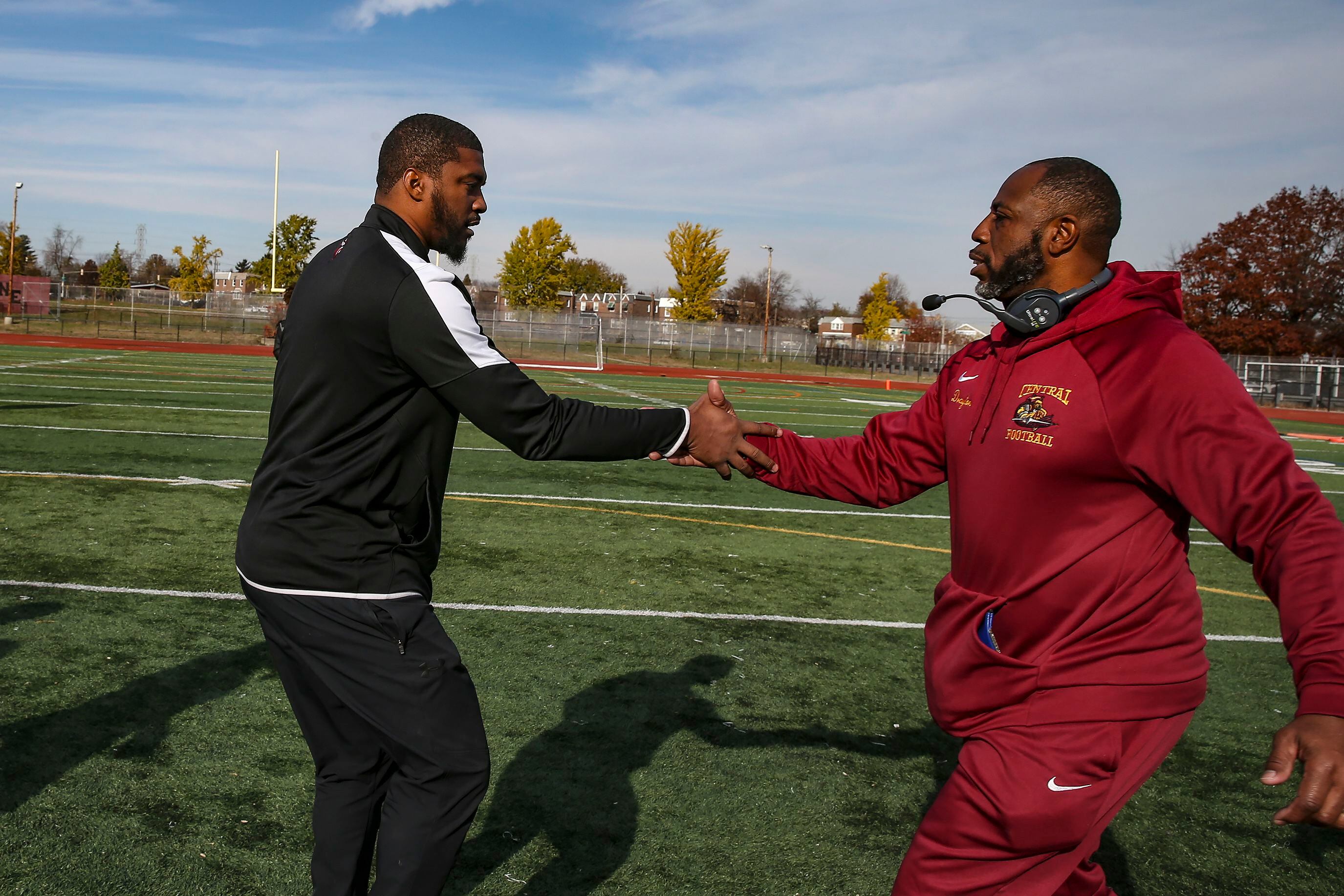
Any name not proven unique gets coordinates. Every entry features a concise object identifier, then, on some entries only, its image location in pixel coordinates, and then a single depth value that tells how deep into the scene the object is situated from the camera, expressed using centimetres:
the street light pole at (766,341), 5972
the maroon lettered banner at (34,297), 5175
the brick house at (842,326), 12700
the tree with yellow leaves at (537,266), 6800
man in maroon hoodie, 218
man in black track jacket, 256
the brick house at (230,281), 12875
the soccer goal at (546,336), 4728
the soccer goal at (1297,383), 3912
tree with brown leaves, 5144
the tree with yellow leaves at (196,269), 7950
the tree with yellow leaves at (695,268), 6619
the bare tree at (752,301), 10356
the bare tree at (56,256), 9244
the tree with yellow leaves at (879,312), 8712
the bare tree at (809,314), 11675
